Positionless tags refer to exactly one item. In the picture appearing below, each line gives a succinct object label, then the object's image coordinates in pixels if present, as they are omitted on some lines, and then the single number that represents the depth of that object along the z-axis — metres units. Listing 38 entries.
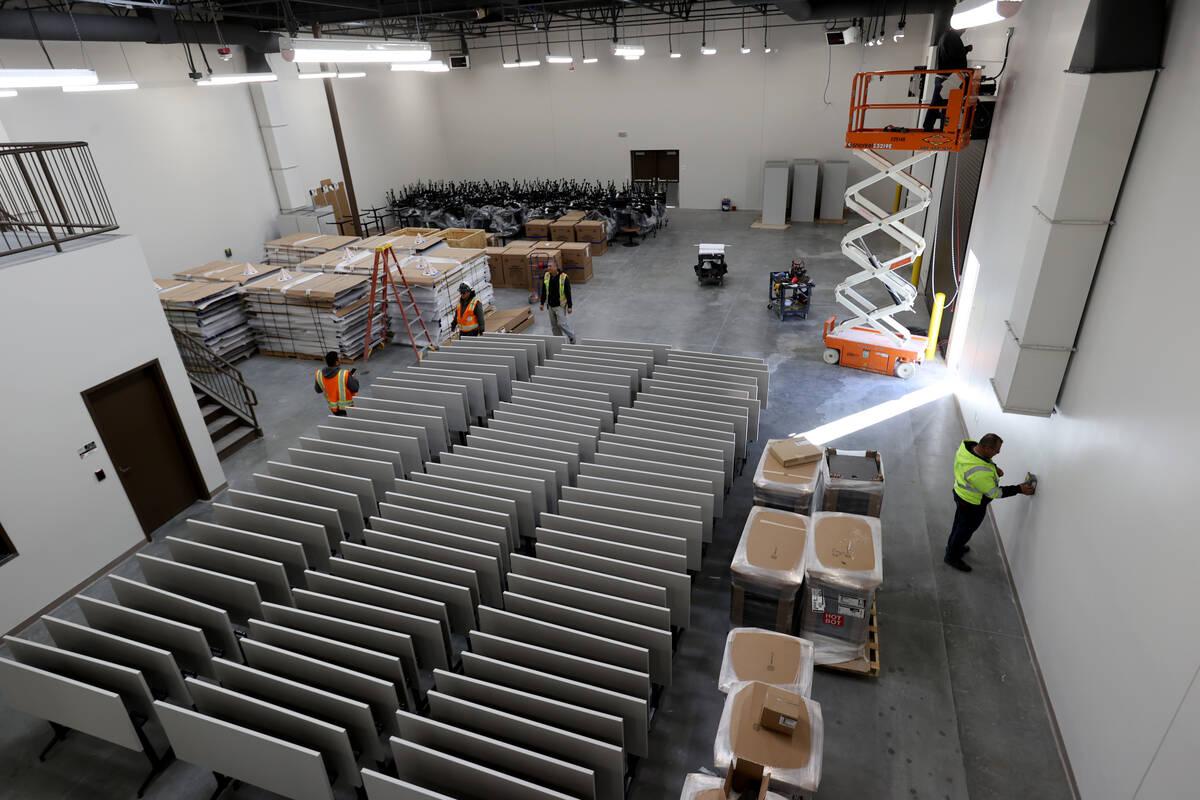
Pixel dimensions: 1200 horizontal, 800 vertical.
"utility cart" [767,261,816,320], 12.38
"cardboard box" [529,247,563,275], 14.80
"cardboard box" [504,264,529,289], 15.30
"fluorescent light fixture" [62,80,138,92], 10.00
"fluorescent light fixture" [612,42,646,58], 13.54
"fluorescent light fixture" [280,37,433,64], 6.05
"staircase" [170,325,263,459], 9.19
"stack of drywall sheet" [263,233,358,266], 14.91
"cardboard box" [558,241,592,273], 15.33
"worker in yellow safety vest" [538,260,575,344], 11.29
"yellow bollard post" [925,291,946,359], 10.39
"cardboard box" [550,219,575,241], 17.38
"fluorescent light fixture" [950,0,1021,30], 4.13
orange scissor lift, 8.32
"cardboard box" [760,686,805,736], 3.76
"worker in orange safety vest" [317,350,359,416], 8.08
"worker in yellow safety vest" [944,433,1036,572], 5.59
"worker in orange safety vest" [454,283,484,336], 10.09
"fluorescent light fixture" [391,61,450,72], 8.96
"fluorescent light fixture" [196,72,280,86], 10.15
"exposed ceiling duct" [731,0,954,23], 12.74
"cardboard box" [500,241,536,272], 15.16
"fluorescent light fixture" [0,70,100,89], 6.57
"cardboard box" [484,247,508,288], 15.45
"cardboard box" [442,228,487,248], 16.56
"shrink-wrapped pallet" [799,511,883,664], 4.94
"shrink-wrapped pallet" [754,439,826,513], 5.94
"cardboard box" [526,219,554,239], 17.81
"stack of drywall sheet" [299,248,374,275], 12.70
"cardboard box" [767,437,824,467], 6.18
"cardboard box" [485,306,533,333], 12.02
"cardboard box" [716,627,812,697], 4.31
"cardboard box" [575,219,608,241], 17.45
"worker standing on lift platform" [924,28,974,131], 8.34
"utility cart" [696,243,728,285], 14.44
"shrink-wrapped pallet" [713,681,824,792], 3.63
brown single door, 6.88
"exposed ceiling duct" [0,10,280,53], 10.61
